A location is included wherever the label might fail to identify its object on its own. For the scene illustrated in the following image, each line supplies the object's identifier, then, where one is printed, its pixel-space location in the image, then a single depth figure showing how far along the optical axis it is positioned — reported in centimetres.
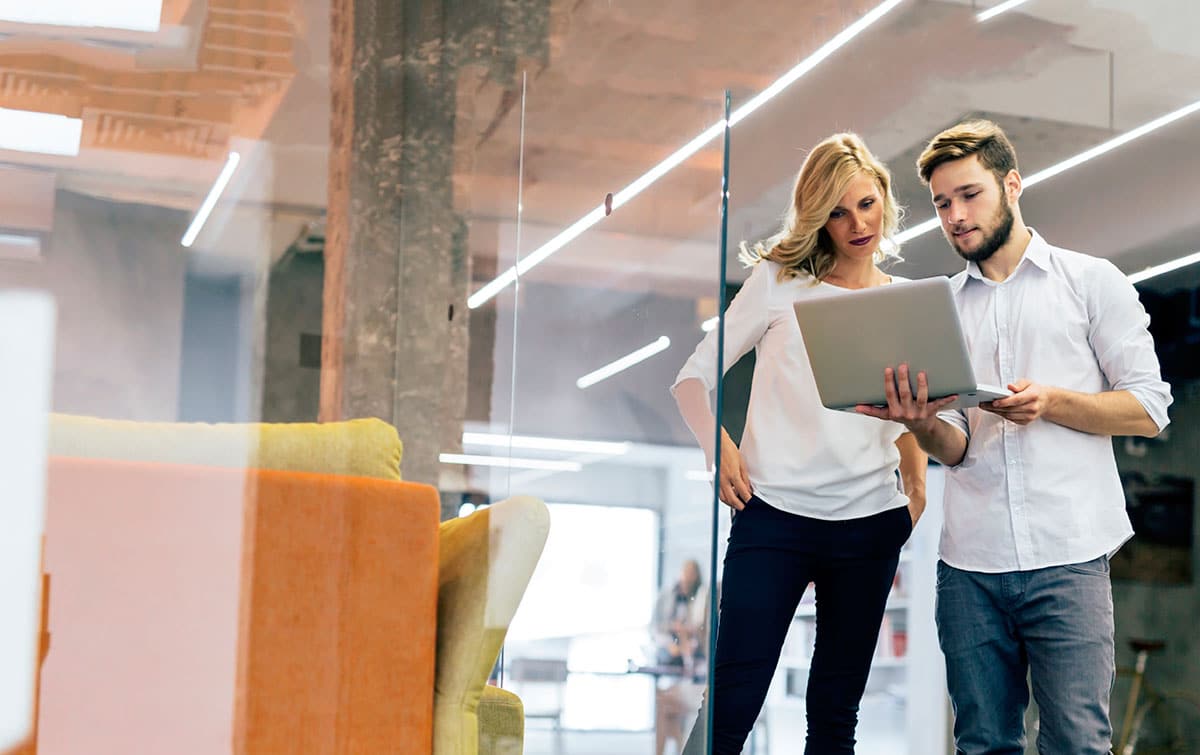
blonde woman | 200
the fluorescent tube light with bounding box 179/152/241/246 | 248
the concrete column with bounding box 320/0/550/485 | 317
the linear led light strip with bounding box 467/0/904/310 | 215
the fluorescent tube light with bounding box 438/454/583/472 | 223
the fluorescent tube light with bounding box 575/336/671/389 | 218
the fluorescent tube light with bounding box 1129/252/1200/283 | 561
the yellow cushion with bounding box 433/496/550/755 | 156
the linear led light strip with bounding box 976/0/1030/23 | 461
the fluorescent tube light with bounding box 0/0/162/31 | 246
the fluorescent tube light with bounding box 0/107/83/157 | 206
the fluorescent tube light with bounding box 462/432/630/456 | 224
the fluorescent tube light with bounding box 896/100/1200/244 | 505
